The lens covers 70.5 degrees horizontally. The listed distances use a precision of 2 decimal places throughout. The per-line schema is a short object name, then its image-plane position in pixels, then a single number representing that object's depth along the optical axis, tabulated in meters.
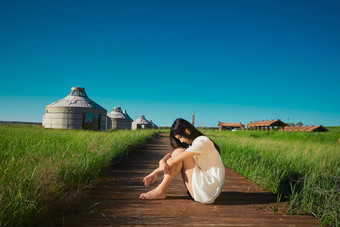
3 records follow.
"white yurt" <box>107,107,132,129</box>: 32.64
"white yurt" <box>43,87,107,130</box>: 19.45
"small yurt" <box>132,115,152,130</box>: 41.94
